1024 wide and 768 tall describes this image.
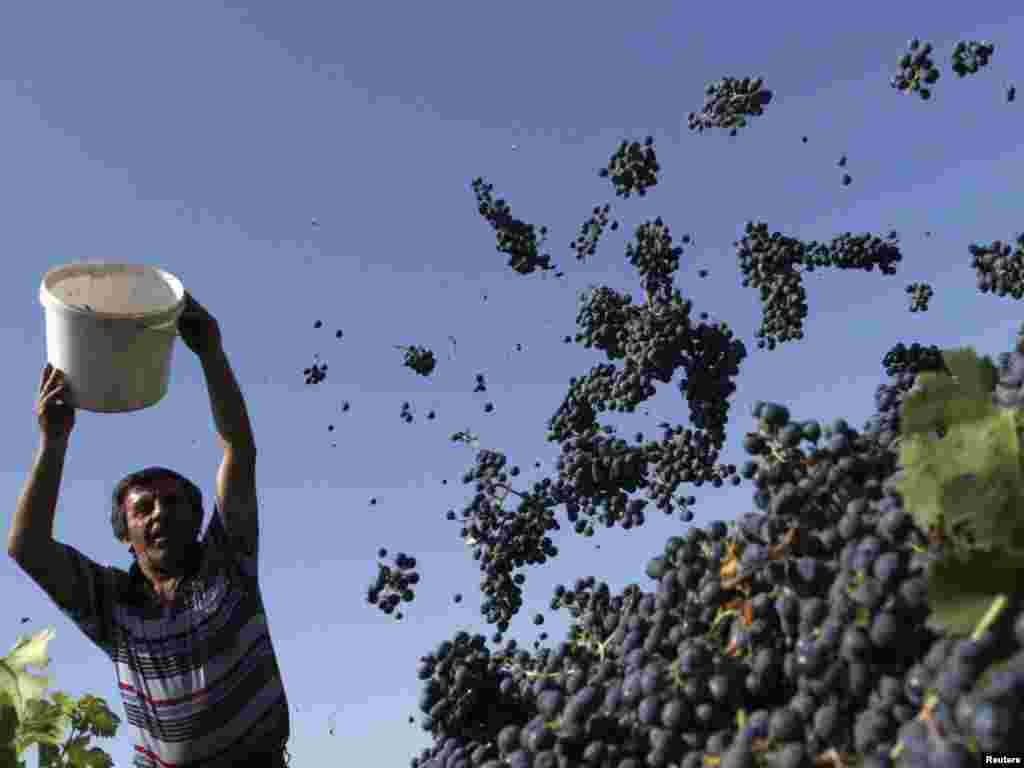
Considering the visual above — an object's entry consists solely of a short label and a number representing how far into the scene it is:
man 3.73
